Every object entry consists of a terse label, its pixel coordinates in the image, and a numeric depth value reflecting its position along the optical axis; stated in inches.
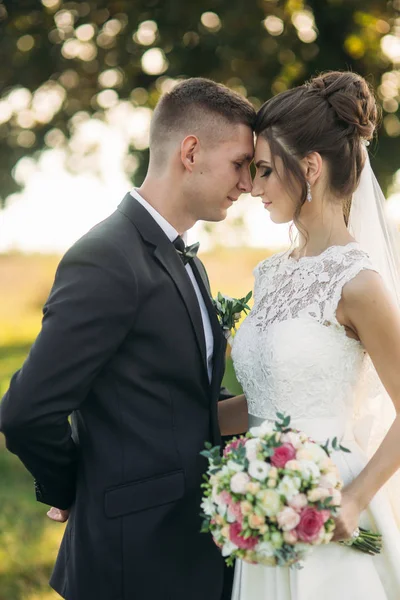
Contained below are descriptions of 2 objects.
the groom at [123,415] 111.3
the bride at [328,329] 119.3
